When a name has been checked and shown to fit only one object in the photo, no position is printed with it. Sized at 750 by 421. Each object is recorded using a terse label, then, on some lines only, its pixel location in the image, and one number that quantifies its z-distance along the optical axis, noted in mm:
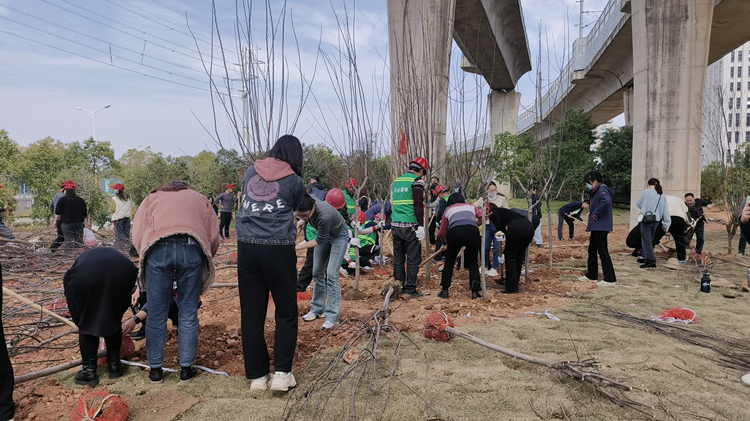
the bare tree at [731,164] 7344
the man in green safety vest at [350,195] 7475
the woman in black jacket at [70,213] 9078
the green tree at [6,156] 21156
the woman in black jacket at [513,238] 5656
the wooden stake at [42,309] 3117
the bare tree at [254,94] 4828
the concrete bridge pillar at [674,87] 11078
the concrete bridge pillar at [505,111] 29172
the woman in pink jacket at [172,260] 3041
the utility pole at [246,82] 4734
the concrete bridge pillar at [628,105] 22875
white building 63656
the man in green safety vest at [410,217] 5602
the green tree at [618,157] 21031
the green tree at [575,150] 21703
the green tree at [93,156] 25531
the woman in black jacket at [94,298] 3113
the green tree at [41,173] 18500
